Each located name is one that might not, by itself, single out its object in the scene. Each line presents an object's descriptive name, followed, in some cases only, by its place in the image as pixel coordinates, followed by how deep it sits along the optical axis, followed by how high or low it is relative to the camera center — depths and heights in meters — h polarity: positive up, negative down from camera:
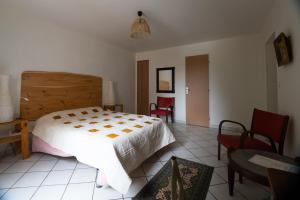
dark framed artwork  1.62 +0.61
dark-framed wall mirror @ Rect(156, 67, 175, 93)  4.55 +0.68
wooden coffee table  1.08 -0.56
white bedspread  1.48 -0.50
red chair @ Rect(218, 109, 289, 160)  1.66 -0.43
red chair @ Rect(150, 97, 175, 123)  4.01 -0.19
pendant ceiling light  2.17 +1.12
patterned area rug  1.46 -0.97
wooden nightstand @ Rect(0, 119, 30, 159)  2.17 -0.56
